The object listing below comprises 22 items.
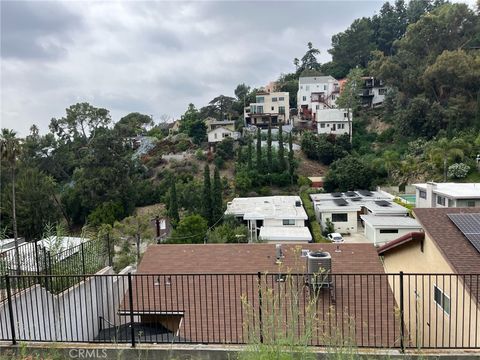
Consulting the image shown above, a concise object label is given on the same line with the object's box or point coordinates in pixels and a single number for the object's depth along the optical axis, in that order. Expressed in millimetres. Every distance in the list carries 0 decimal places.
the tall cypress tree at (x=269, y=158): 40438
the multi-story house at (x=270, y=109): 58375
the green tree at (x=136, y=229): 21047
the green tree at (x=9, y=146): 24777
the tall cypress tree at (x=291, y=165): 40141
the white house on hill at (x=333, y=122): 50250
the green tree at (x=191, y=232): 23359
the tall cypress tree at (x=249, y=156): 41025
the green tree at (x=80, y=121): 49906
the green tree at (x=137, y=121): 65719
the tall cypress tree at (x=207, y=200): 29003
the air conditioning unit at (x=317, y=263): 8672
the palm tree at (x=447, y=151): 33125
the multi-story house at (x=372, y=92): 57653
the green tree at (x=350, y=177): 36562
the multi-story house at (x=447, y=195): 22797
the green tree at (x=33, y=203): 34594
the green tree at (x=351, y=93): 50594
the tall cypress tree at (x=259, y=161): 40481
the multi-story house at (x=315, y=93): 59969
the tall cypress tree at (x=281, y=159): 40531
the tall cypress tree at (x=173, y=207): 31108
